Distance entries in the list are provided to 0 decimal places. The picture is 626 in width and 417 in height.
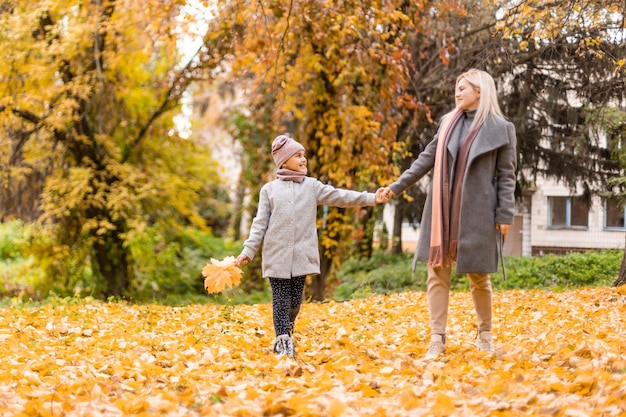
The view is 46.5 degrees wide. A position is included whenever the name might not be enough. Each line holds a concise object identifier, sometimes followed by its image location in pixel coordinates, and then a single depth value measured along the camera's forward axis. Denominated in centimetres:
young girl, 515
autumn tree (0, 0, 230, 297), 1291
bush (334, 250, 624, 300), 1270
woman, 464
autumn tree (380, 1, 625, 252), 950
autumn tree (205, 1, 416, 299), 973
